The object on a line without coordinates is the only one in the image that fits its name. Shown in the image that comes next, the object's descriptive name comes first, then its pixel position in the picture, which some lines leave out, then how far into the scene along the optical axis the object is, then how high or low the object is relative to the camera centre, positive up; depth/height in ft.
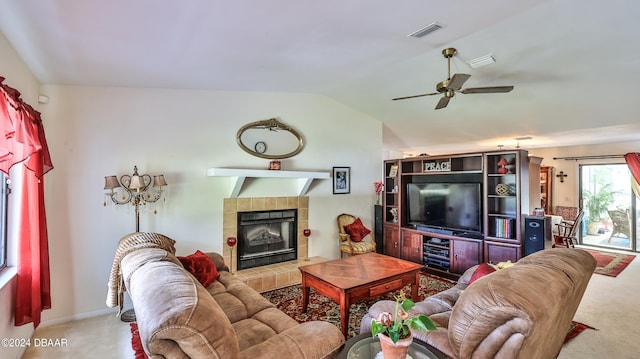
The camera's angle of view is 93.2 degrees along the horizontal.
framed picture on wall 16.75 -0.18
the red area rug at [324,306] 10.03 -4.89
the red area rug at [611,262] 16.56 -5.40
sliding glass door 21.56 -2.47
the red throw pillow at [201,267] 9.26 -2.80
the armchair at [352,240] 15.78 -3.43
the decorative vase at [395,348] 4.52 -2.59
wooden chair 20.54 -4.19
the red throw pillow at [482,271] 8.08 -2.59
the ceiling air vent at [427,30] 8.40 +4.19
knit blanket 8.73 -2.08
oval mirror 13.98 +1.84
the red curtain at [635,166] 20.12 +0.50
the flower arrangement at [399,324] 4.48 -2.28
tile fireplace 13.51 -2.41
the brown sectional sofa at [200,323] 4.06 -2.18
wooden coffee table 9.23 -3.34
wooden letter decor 16.52 +0.56
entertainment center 14.03 -1.73
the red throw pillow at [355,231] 16.35 -2.94
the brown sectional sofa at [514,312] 4.67 -2.23
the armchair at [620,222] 21.76 -3.56
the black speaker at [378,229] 18.09 -3.18
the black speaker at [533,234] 13.10 -2.61
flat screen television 15.28 -1.62
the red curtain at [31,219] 7.01 -1.03
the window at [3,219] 7.83 -1.01
